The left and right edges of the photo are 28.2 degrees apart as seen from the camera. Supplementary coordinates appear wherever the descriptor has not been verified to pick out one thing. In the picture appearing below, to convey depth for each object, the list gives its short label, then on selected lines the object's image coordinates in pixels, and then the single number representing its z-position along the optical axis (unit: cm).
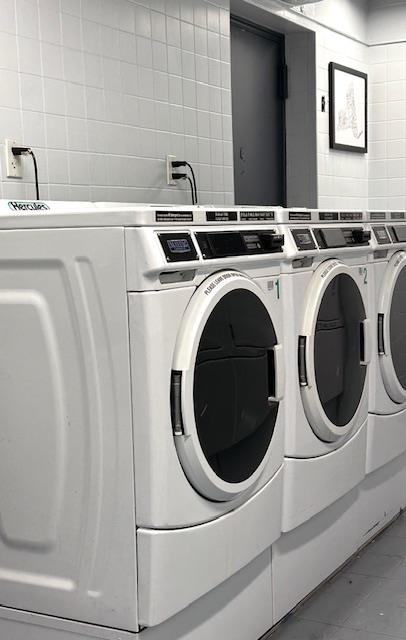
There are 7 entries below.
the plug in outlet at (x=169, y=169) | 369
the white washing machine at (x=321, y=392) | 229
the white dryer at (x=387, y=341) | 285
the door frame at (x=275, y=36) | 463
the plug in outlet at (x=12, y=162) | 284
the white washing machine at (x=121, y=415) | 170
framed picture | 529
